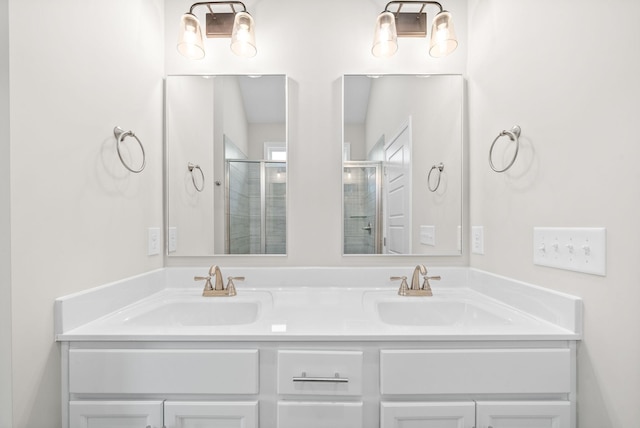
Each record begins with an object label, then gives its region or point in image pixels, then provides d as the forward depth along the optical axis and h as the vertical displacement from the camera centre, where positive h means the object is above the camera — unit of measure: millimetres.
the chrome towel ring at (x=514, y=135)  1079 +291
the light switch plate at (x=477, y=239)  1327 -101
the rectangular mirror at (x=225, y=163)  1415 +249
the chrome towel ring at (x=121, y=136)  1064 +291
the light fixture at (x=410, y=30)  1300 +804
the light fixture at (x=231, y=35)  1305 +787
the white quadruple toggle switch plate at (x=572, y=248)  772 -89
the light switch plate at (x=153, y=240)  1300 -103
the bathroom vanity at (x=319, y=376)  848 -444
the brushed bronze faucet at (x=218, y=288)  1303 -305
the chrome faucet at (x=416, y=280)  1300 -270
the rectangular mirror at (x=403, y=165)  1408 +239
